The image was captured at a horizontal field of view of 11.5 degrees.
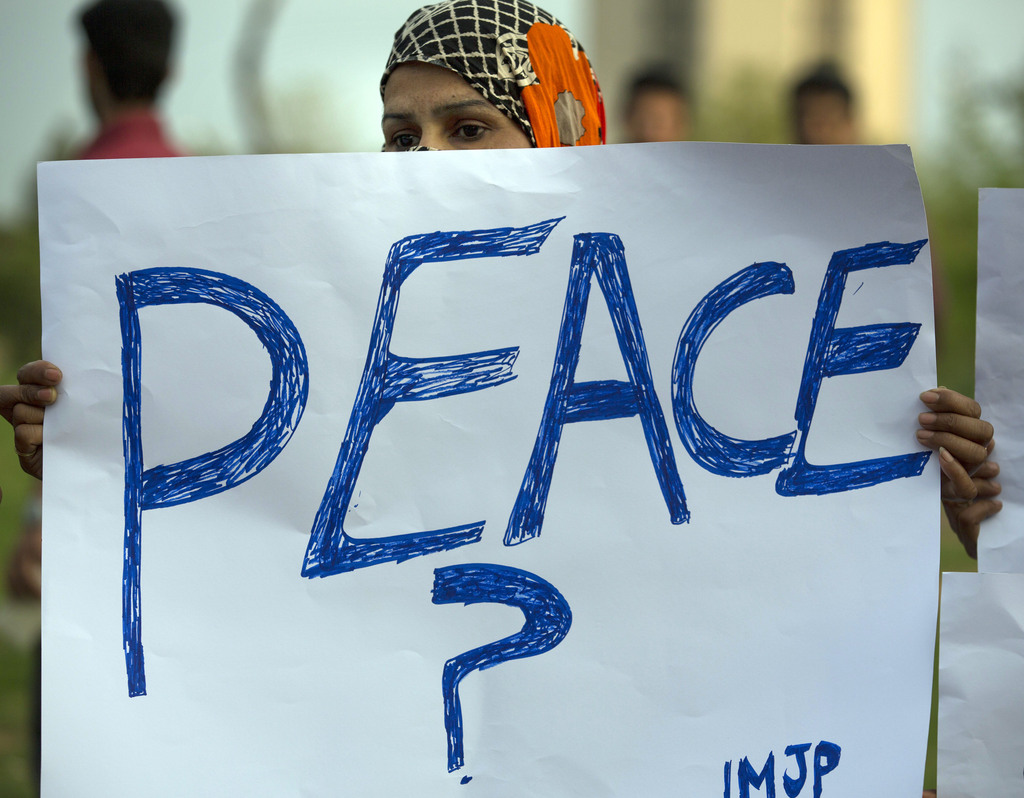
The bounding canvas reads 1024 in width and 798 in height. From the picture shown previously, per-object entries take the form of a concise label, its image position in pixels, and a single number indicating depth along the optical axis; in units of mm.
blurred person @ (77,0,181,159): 4520
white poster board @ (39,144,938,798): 3987
